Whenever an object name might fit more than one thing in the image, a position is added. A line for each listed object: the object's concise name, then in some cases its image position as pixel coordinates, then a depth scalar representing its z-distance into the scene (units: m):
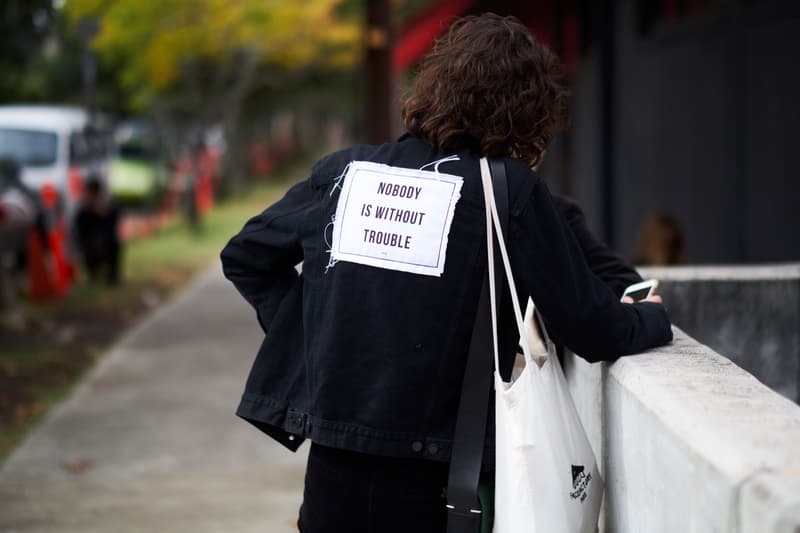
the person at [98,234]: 13.18
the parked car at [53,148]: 15.18
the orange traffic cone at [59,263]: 12.46
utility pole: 11.17
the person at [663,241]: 6.63
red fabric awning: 12.40
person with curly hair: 2.27
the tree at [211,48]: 16.05
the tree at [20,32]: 12.33
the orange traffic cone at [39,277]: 11.91
